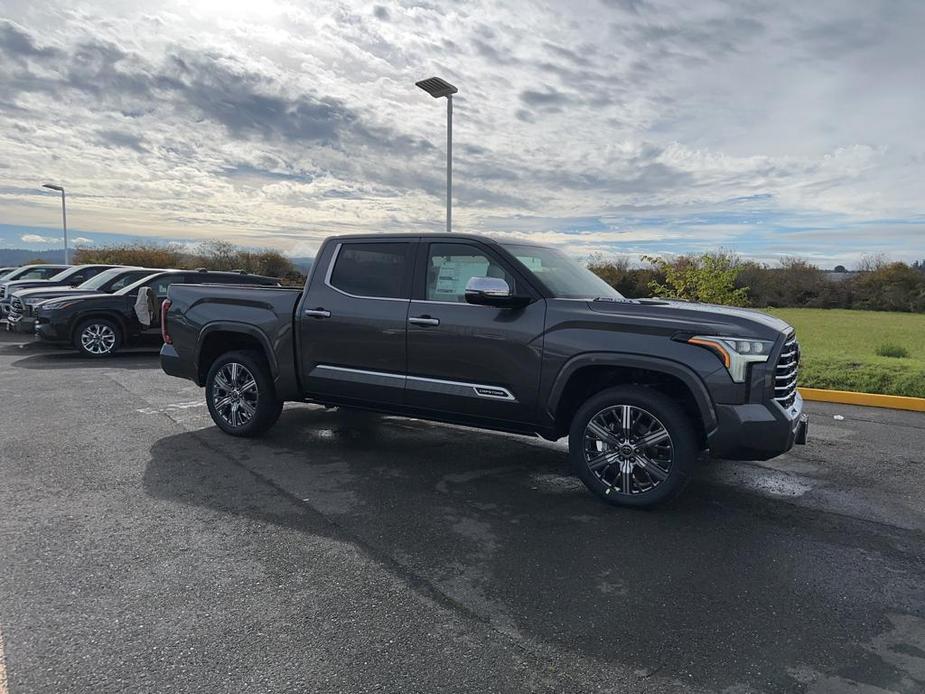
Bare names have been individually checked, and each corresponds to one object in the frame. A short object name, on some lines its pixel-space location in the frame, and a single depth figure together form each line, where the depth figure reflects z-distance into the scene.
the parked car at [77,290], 12.96
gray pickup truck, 4.17
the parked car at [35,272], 18.76
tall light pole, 14.07
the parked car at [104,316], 11.84
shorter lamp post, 33.32
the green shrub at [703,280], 11.95
